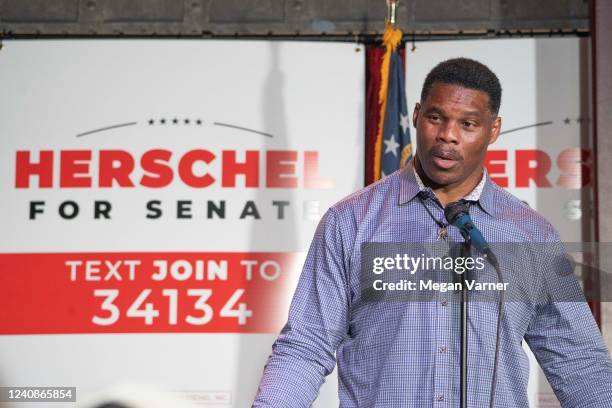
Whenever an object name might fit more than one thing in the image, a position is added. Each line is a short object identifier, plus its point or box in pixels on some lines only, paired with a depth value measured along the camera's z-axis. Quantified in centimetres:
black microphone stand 276
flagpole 527
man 310
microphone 280
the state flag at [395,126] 536
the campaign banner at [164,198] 545
